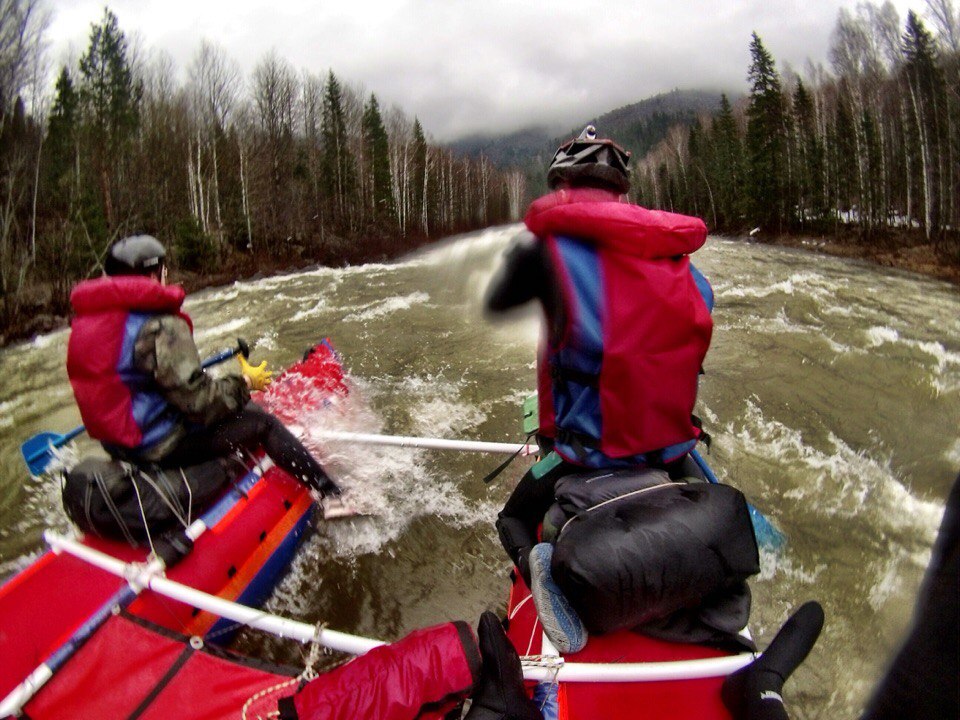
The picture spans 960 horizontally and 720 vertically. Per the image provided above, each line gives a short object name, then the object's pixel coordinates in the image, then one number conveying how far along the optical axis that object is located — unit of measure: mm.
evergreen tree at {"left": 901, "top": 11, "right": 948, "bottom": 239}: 22656
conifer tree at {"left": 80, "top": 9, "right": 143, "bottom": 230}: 22078
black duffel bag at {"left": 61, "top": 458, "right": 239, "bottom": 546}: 2771
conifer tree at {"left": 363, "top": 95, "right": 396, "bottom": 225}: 40000
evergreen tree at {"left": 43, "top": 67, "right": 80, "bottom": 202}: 22531
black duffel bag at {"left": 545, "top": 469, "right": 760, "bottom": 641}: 1548
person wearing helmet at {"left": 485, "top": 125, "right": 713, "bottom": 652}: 1722
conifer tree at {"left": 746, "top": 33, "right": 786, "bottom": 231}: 35656
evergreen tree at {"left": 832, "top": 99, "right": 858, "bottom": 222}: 29672
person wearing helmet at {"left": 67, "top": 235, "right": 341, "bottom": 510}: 2699
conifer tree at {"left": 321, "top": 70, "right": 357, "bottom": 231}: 35812
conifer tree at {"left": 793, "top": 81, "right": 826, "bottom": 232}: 32469
